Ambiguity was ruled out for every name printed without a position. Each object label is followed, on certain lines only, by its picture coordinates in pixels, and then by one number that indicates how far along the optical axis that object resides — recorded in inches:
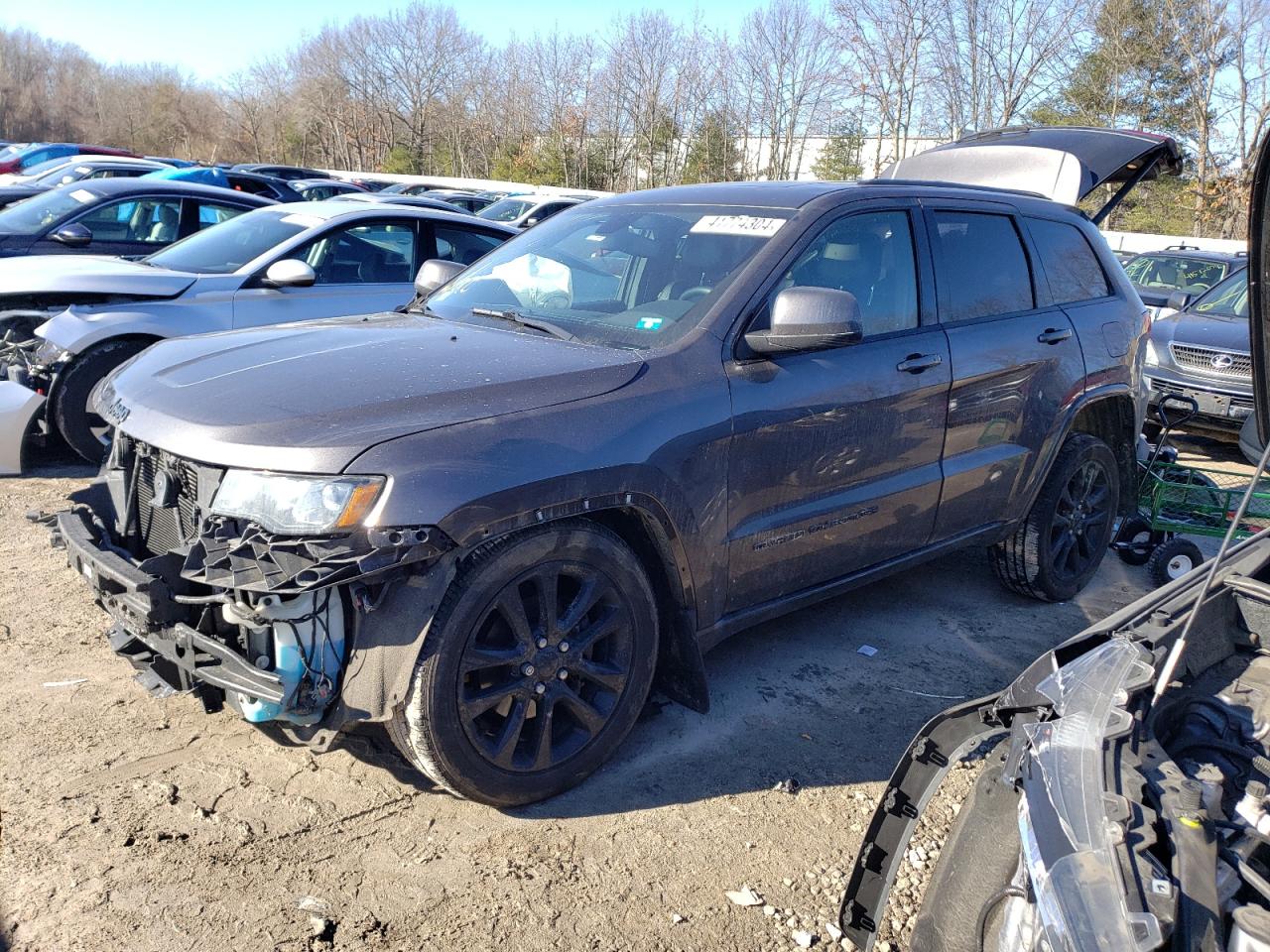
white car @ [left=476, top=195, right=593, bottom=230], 672.5
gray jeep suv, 109.2
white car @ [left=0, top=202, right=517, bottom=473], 238.1
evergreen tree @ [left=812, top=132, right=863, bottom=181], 1204.5
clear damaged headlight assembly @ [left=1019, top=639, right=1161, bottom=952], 64.4
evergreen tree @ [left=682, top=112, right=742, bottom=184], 1321.4
